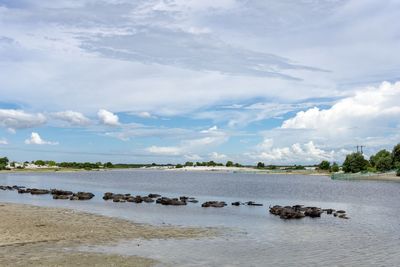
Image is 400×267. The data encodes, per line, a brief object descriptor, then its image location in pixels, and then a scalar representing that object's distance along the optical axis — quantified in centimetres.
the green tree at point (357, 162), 18950
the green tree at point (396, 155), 16625
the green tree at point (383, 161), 17588
